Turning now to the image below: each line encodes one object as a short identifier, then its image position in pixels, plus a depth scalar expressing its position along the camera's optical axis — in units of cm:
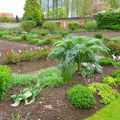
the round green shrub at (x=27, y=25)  967
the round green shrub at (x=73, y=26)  1098
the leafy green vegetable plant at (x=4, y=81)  222
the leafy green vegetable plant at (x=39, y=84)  231
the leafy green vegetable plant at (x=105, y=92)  250
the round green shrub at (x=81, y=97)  227
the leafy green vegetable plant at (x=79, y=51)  287
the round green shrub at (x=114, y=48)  394
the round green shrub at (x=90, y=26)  1074
